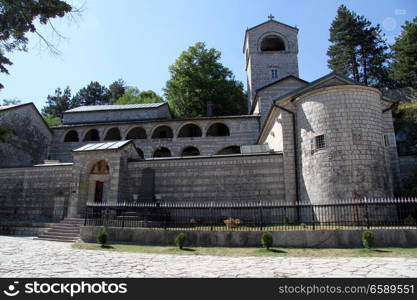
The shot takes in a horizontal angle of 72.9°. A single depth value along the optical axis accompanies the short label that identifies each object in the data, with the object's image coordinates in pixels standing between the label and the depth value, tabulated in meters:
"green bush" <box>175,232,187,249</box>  9.88
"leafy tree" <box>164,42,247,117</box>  37.38
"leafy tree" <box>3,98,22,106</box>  52.03
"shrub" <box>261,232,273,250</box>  9.29
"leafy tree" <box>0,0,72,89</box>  8.90
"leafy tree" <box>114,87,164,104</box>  43.56
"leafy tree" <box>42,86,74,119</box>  53.80
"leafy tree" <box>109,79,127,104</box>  54.47
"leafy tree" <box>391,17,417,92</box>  24.45
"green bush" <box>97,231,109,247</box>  10.62
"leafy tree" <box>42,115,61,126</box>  46.69
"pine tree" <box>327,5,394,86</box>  32.69
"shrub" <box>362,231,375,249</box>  8.74
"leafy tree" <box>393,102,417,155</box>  20.49
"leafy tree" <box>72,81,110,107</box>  54.53
